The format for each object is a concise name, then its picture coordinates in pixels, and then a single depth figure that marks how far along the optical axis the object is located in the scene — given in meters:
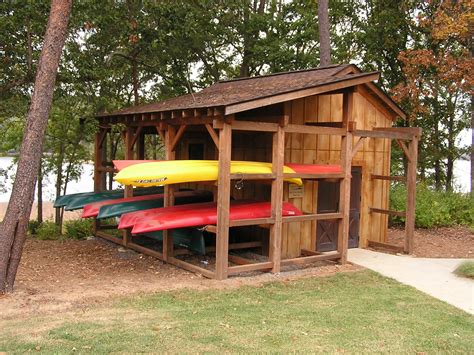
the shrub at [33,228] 15.47
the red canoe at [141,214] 10.35
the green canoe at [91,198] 12.95
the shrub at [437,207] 17.28
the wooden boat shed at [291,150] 9.72
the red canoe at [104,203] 12.03
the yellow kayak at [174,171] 9.55
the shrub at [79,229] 14.77
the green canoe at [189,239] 10.70
